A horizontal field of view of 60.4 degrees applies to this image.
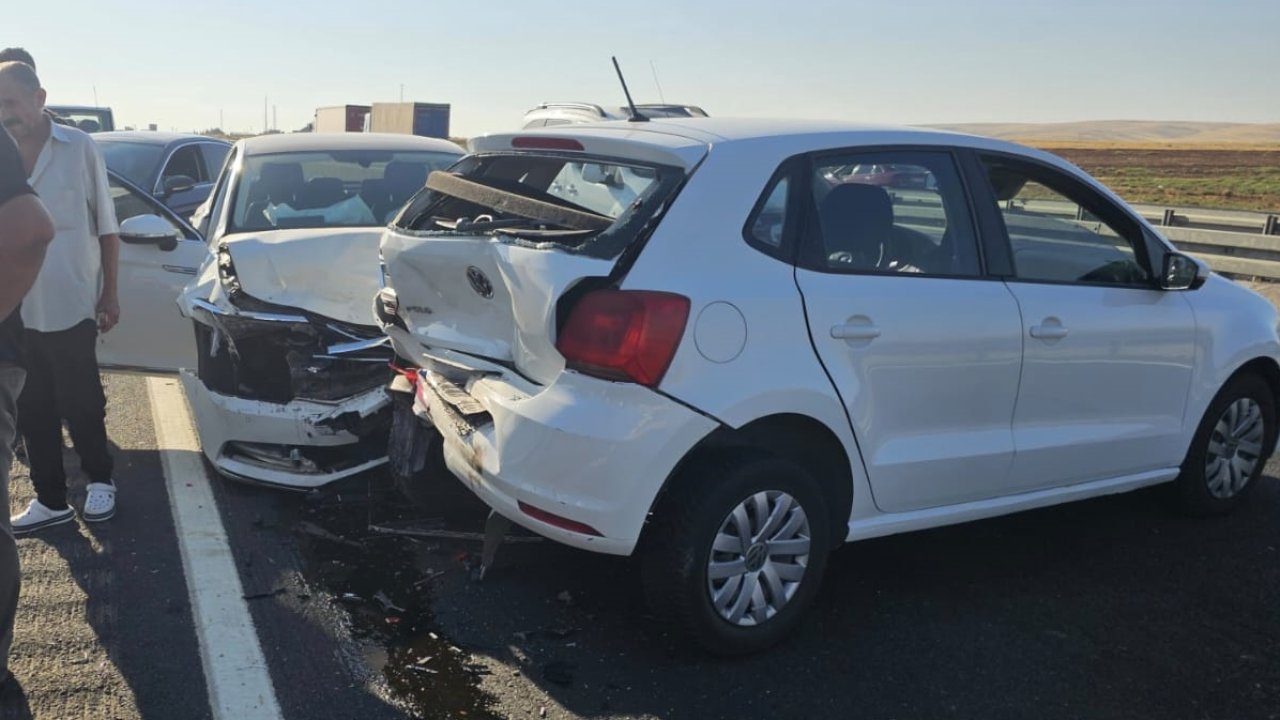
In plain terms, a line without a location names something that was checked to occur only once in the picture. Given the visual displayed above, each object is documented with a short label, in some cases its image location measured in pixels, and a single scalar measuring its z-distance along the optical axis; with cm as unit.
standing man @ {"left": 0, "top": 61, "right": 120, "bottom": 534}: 473
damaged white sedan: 516
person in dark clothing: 327
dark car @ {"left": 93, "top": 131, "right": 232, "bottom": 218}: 1113
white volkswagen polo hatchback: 349
